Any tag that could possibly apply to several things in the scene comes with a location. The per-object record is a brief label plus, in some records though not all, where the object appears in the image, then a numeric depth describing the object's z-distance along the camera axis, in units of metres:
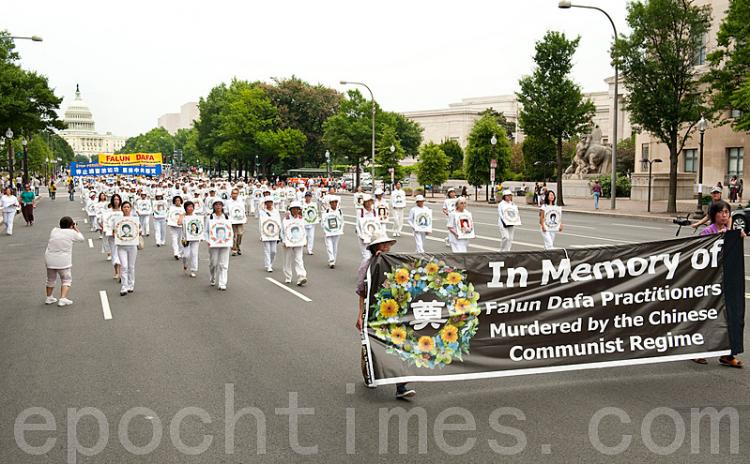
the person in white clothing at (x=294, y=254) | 15.19
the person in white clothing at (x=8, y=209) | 29.36
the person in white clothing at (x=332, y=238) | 18.10
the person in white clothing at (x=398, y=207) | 26.83
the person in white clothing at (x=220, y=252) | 14.67
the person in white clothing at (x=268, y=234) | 16.31
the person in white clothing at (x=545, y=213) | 17.30
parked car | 24.95
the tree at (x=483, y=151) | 57.47
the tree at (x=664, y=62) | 35.56
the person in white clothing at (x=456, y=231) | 16.05
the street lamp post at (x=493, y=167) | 49.05
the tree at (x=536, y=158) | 83.81
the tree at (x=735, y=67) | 30.62
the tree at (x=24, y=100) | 43.03
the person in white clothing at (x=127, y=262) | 14.13
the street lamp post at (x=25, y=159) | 59.89
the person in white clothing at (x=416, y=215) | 18.48
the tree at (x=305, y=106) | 97.62
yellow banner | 73.31
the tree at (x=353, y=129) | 78.19
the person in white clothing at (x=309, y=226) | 20.15
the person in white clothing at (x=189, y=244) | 15.95
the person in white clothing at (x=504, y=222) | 17.72
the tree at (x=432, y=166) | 65.38
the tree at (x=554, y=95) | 46.34
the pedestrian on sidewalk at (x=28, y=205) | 33.09
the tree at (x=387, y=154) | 76.31
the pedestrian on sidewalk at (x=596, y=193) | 43.19
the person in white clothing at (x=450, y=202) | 19.65
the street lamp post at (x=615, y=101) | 33.16
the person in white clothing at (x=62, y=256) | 13.07
